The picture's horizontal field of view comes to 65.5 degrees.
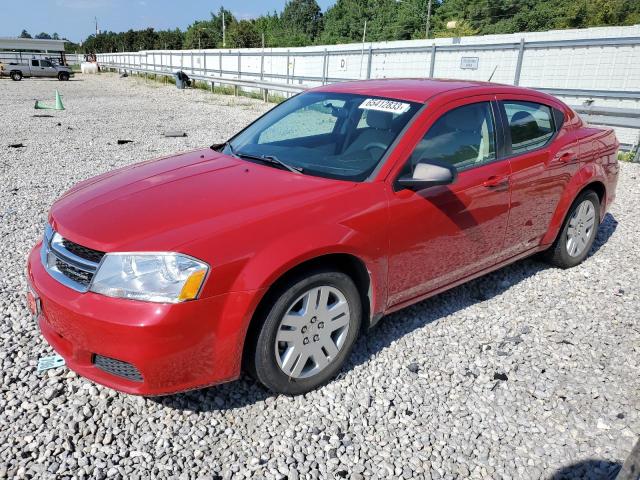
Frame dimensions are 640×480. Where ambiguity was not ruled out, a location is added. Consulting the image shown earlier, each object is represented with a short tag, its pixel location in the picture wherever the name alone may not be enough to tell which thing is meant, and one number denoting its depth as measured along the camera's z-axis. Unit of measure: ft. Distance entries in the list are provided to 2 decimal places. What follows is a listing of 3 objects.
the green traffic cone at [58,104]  58.05
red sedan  7.72
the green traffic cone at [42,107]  56.18
